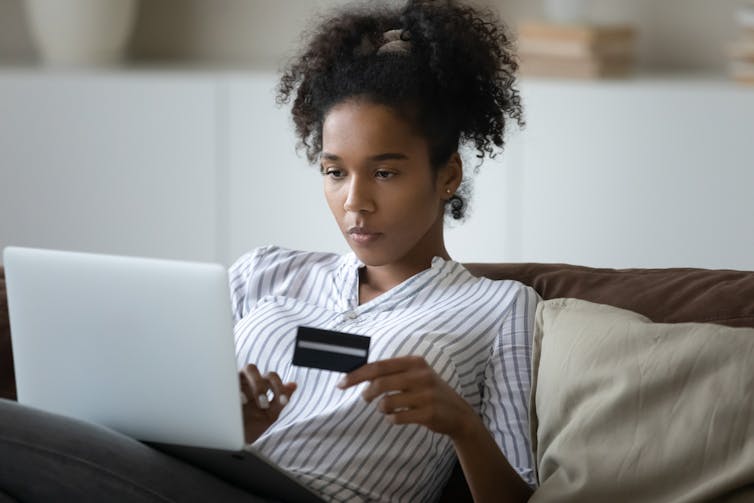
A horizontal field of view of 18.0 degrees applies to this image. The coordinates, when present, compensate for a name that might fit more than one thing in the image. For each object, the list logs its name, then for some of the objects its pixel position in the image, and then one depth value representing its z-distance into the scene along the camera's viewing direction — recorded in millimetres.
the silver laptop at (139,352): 2703
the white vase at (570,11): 4851
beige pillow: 2873
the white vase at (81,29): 5178
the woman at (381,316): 2794
